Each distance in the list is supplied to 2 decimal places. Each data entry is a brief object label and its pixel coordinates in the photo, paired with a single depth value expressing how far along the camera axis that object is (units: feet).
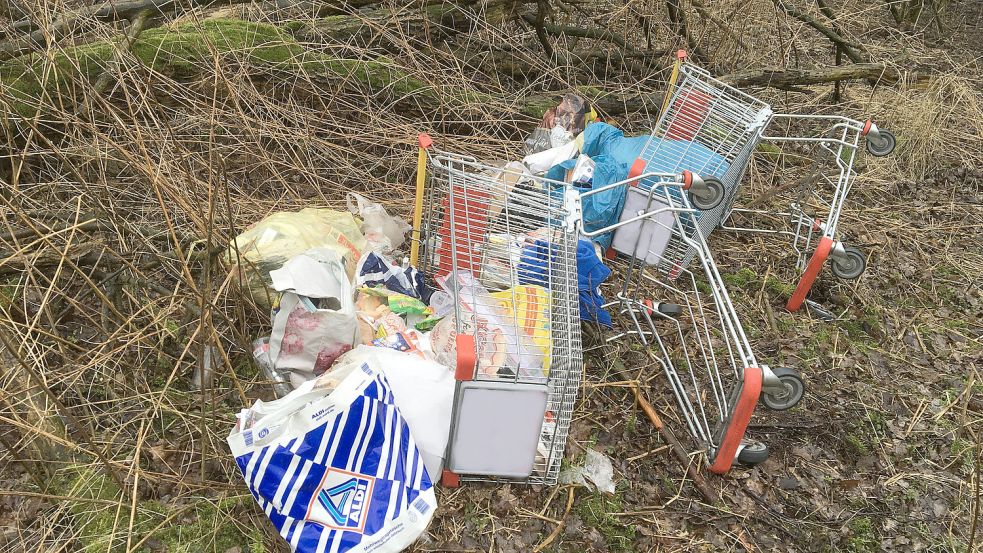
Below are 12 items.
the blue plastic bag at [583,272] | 10.56
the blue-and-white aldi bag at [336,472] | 8.14
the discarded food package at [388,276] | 11.55
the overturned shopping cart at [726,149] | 13.96
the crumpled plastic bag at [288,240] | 11.06
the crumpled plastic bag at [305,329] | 9.98
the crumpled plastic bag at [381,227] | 12.98
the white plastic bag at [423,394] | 9.27
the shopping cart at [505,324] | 8.84
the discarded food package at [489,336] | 9.13
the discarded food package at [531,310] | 9.82
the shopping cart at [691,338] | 9.48
